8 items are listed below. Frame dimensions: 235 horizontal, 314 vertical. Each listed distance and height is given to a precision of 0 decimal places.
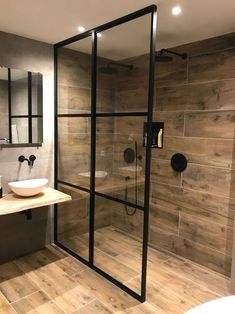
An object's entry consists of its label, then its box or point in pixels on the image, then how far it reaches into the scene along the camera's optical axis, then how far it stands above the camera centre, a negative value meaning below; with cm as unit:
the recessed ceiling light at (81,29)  260 +103
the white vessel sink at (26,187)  261 -60
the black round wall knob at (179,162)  307 -37
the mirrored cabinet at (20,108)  277 +23
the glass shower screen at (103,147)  268 -20
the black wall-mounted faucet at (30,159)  296 -36
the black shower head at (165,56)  295 +89
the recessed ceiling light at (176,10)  211 +101
